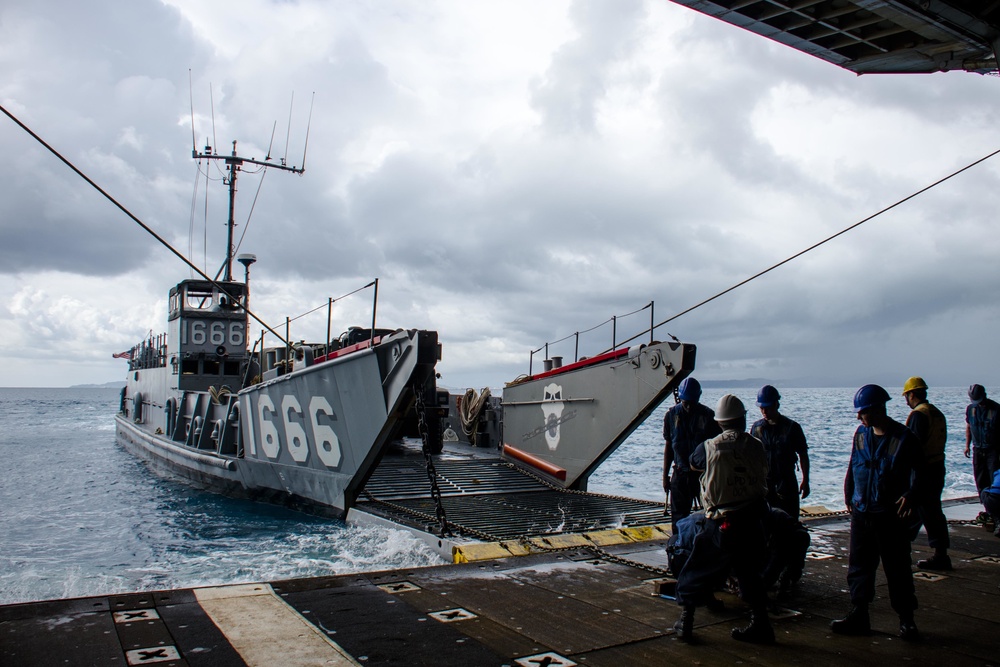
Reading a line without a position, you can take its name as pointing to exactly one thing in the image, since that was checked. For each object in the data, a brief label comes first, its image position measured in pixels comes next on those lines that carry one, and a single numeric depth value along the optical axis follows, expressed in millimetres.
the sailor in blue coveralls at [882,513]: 4301
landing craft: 9430
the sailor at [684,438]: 6027
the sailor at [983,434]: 8070
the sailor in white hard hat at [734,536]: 4211
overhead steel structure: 8055
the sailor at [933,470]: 6180
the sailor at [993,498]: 6535
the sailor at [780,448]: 5672
